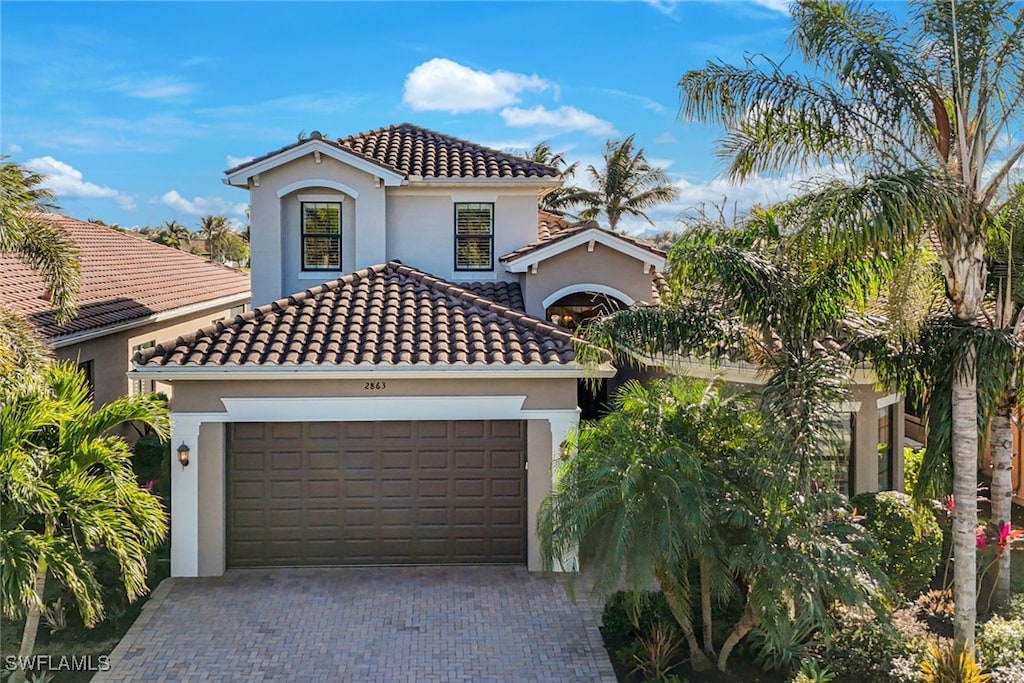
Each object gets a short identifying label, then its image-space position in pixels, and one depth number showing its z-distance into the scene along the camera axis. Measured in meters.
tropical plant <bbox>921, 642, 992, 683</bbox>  8.92
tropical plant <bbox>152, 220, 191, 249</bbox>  69.56
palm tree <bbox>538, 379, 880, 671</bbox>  8.34
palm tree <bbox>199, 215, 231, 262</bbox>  78.79
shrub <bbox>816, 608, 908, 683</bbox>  9.47
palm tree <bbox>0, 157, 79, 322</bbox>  11.44
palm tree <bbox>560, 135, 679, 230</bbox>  44.25
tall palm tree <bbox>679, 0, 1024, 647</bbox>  9.64
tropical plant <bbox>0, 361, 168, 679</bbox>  8.02
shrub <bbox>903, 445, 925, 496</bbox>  14.92
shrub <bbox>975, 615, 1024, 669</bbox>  9.64
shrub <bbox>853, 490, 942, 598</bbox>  11.38
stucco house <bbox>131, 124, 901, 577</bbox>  12.78
